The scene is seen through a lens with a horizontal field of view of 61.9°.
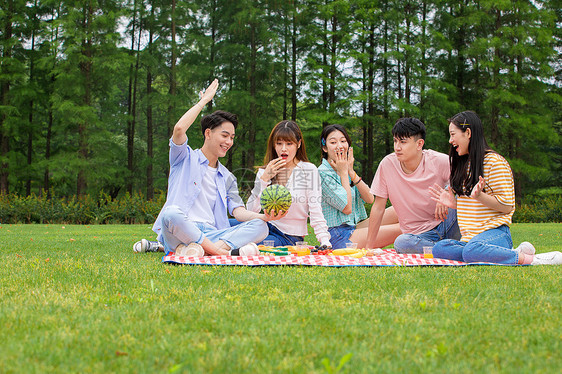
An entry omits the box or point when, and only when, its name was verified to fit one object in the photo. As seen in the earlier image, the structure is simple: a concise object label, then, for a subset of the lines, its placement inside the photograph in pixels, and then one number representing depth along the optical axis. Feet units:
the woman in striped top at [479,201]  14.47
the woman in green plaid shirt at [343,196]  18.45
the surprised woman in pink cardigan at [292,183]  17.54
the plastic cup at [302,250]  16.44
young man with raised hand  15.89
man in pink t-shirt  17.37
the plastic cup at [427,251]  15.89
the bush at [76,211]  51.72
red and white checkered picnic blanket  14.21
